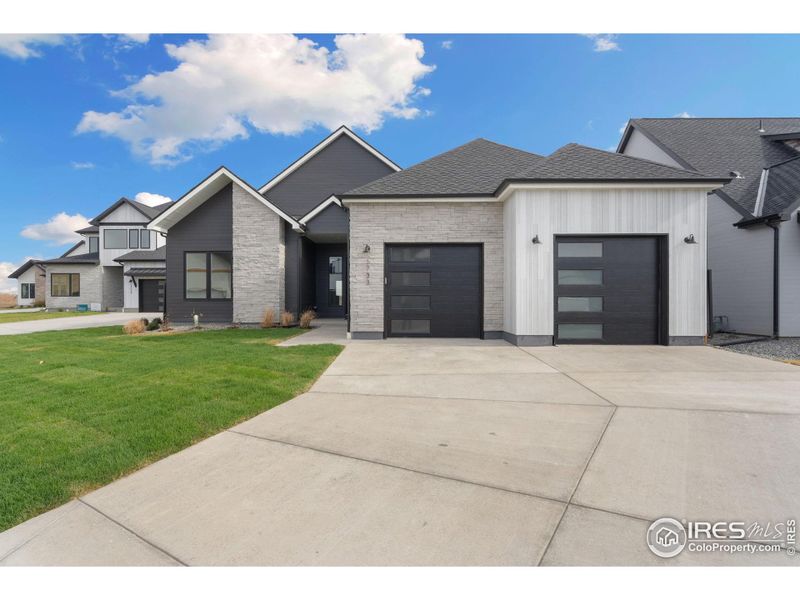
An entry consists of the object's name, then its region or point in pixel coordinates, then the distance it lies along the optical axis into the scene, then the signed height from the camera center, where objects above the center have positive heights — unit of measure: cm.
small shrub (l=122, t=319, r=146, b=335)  1145 -98
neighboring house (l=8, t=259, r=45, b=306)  3247 +136
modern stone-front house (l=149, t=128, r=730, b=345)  841 +136
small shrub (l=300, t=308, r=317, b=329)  1232 -80
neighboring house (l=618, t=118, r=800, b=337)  931 +249
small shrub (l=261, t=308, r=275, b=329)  1236 -77
